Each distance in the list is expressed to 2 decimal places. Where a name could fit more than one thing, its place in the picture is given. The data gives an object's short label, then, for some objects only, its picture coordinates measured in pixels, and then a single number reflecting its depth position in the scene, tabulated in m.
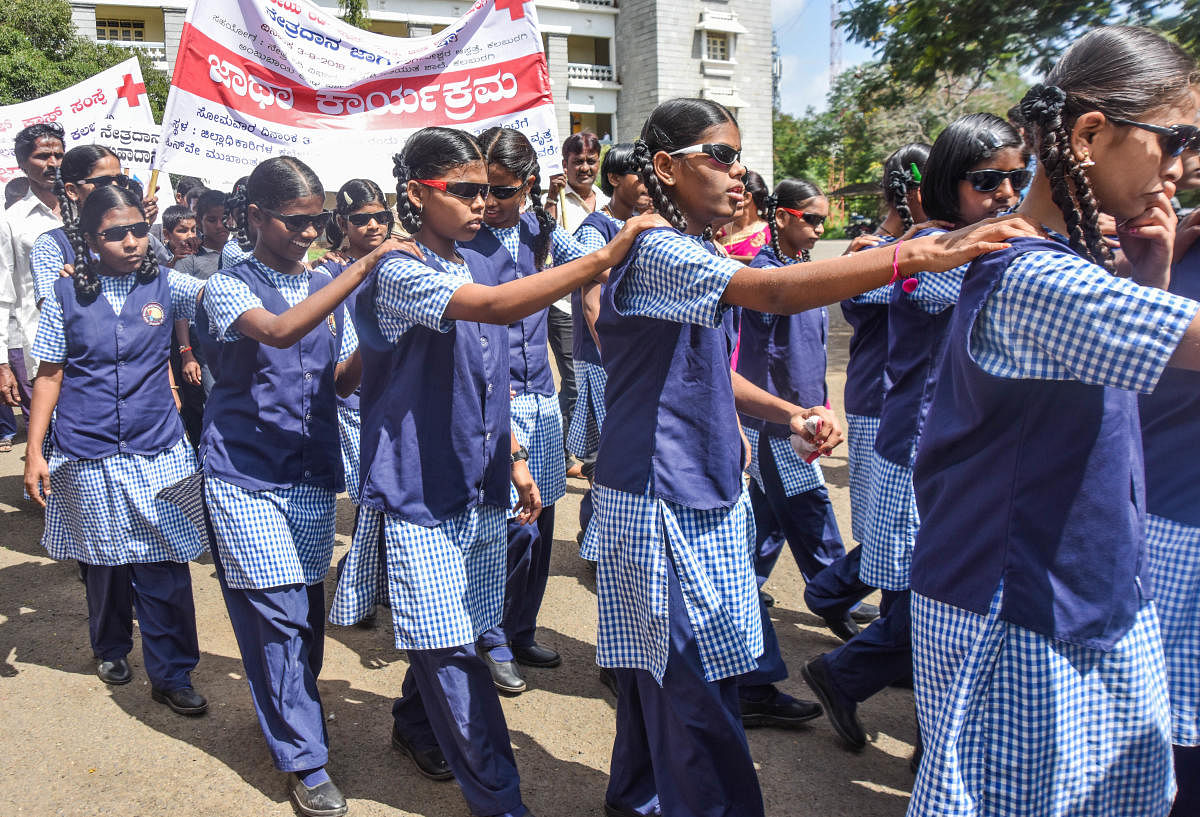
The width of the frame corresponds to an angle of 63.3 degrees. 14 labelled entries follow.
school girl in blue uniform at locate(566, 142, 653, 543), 5.18
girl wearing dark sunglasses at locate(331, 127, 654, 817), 2.82
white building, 36.44
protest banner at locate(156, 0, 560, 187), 4.33
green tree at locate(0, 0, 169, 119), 19.56
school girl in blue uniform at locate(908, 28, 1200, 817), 1.77
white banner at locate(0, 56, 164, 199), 7.65
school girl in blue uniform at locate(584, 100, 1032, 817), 2.51
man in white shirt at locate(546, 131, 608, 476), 6.86
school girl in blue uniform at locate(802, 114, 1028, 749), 3.13
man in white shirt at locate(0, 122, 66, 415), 6.37
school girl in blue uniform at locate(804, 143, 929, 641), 4.04
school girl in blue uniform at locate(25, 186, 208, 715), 3.88
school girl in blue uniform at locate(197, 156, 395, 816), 3.15
